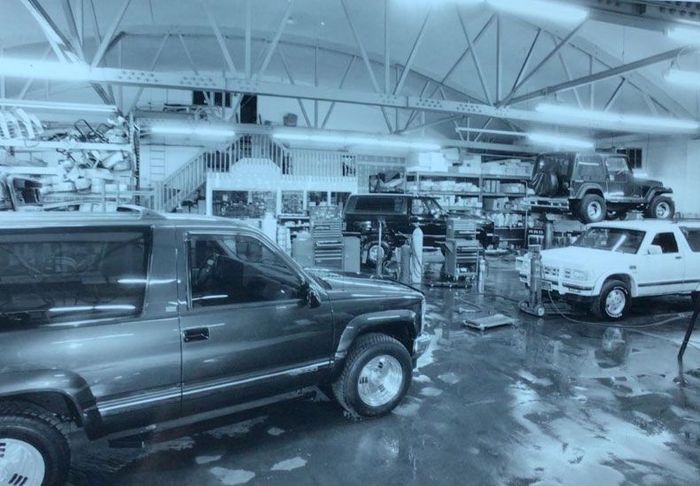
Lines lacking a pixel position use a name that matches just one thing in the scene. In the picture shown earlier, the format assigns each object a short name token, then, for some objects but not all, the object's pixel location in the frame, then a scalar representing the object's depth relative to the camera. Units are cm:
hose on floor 780
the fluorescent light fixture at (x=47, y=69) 649
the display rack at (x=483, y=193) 1842
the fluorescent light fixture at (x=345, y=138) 1566
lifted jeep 1357
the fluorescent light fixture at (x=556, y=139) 1479
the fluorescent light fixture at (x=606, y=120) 1066
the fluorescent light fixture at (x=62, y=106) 747
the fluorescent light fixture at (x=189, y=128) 1416
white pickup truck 795
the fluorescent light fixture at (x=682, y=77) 820
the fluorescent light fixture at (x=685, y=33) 657
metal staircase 1803
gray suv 273
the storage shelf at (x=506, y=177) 1944
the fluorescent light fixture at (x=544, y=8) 572
